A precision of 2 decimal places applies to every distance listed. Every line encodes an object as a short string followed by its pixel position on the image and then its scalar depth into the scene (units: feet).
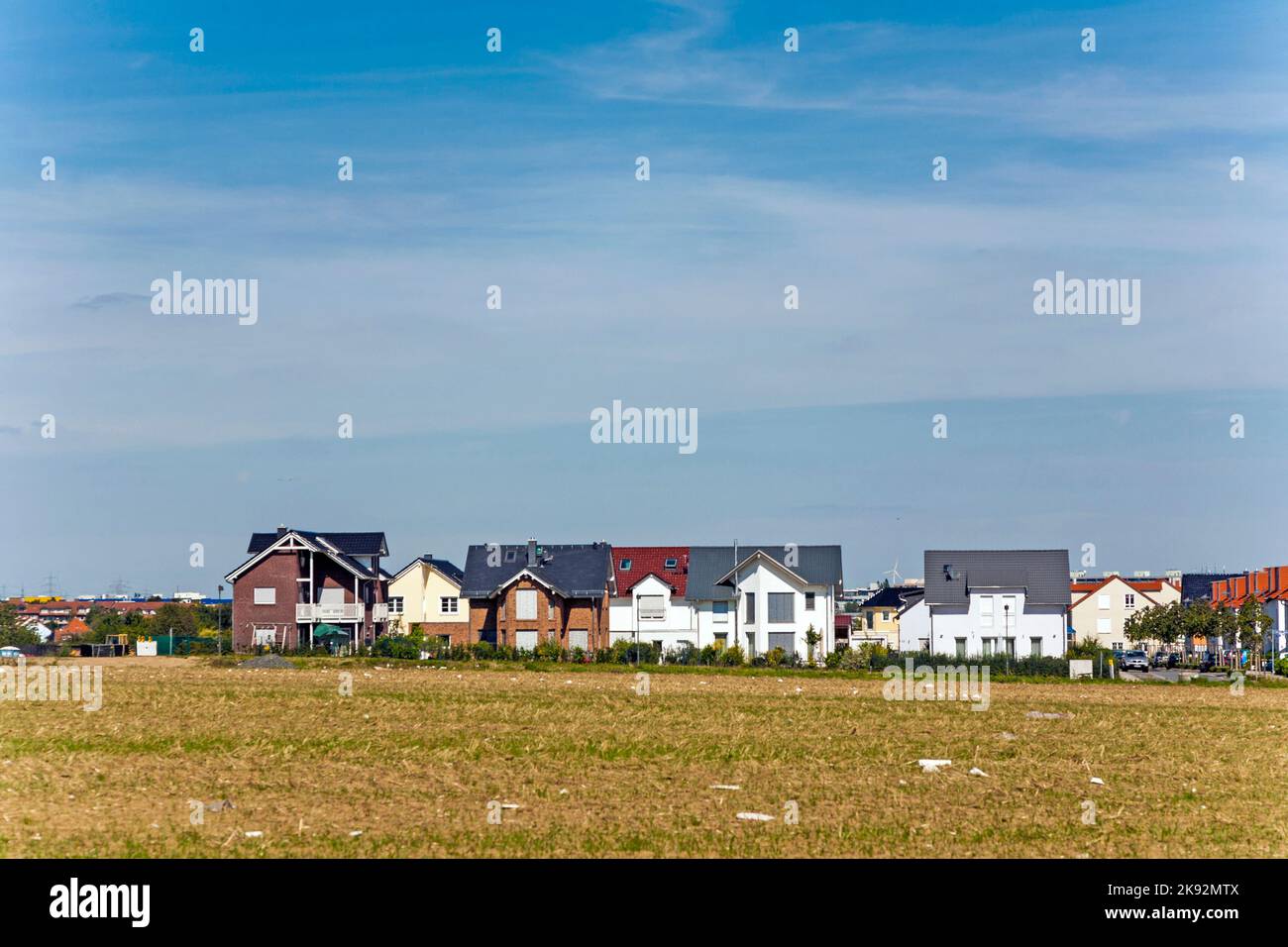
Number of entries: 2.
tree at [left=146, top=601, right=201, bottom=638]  347.15
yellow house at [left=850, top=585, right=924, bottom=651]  426.51
